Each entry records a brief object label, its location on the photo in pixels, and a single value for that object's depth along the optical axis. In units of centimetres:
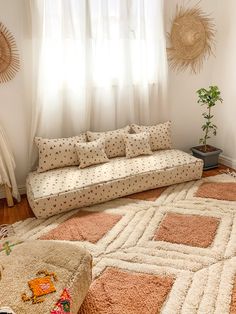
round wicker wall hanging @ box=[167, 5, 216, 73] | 339
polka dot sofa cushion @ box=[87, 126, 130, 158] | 317
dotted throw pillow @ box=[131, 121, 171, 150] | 334
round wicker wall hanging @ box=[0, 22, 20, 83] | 268
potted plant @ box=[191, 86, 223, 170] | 333
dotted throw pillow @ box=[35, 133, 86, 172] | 292
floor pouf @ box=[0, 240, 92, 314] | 129
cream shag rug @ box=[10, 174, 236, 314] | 169
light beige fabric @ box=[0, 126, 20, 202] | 279
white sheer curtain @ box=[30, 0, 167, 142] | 283
